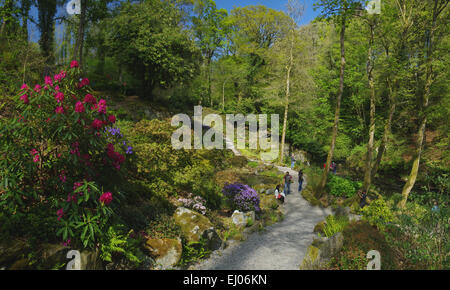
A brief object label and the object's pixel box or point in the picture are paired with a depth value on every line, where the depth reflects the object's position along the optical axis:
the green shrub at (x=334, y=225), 6.26
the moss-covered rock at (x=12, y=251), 2.88
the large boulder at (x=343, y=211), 8.65
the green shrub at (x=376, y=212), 6.77
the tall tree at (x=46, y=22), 14.24
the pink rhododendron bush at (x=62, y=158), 3.36
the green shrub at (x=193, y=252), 5.03
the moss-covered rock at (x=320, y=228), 7.19
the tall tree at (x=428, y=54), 10.28
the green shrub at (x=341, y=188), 12.06
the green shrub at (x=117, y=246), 3.77
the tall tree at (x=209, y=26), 26.70
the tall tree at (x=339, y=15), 9.93
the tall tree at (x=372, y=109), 10.67
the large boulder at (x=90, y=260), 3.40
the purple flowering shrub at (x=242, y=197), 8.19
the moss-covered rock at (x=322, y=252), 4.75
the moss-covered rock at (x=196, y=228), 5.50
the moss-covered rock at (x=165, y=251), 4.68
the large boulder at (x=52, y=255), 3.14
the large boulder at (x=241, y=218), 7.20
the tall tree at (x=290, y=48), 15.77
